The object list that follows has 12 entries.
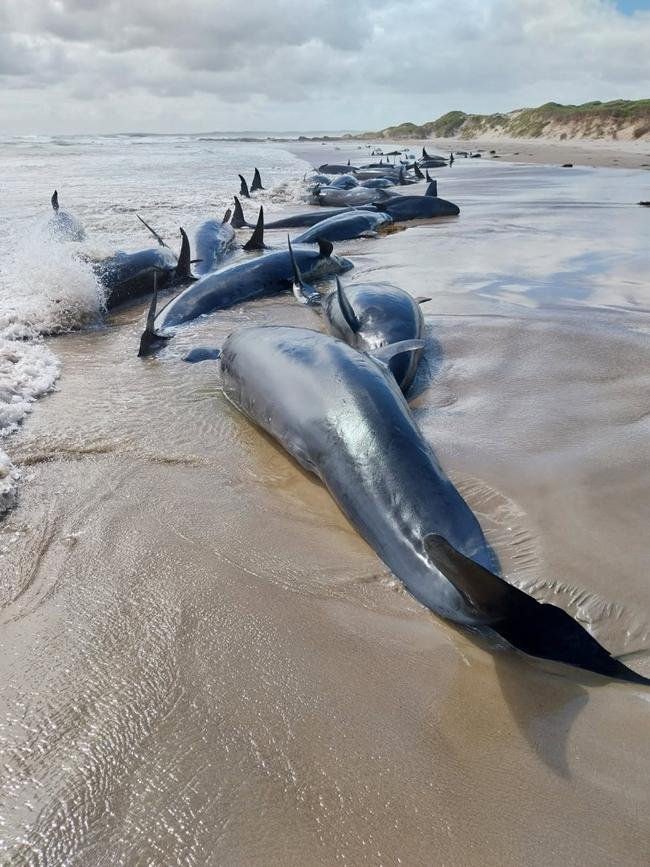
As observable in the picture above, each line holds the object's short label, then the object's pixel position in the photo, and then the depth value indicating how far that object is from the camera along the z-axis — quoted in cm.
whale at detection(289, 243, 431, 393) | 479
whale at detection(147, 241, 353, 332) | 643
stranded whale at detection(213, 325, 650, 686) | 198
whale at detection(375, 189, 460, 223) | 1254
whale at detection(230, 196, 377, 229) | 1265
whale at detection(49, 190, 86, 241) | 975
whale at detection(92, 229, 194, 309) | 730
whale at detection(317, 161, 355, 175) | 2423
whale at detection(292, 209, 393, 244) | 1043
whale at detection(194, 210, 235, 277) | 886
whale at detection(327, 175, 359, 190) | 1733
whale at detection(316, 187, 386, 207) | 1522
